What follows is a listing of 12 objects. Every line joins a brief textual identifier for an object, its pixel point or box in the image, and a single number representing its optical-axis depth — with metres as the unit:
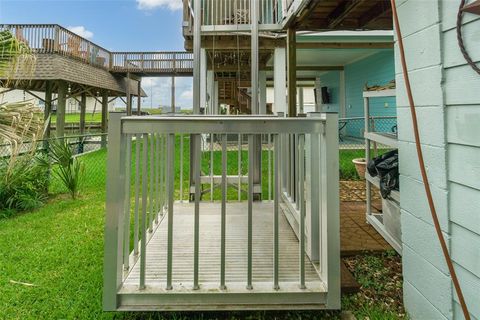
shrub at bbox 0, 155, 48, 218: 3.80
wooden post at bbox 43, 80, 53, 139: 11.00
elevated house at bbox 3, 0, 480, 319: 1.24
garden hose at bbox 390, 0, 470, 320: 1.24
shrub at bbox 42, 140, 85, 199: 4.30
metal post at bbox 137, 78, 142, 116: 16.79
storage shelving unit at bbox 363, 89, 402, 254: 2.32
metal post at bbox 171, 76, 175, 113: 16.93
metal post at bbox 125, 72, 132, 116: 15.09
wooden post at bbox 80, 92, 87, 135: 13.66
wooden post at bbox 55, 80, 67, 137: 10.68
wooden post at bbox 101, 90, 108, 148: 14.81
